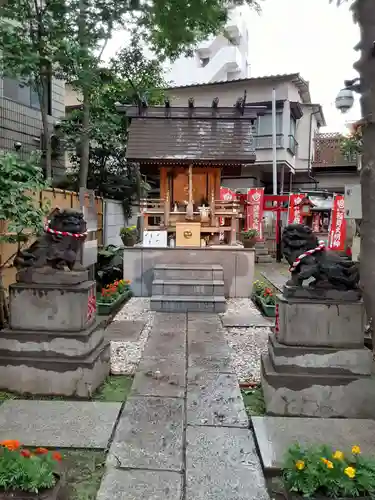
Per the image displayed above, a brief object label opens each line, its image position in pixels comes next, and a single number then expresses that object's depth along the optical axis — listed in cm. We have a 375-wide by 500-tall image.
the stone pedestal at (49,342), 464
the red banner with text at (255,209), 1736
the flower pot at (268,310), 886
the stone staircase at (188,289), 923
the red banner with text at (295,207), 1697
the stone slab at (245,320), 806
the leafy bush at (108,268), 1179
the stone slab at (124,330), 718
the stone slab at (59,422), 354
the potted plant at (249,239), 1211
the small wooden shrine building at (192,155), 1244
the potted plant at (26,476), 255
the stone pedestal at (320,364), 431
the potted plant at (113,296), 908
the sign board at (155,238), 1203
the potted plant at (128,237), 1162
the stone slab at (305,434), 336
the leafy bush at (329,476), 253
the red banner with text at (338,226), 1516
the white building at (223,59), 3469
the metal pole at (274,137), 1938
